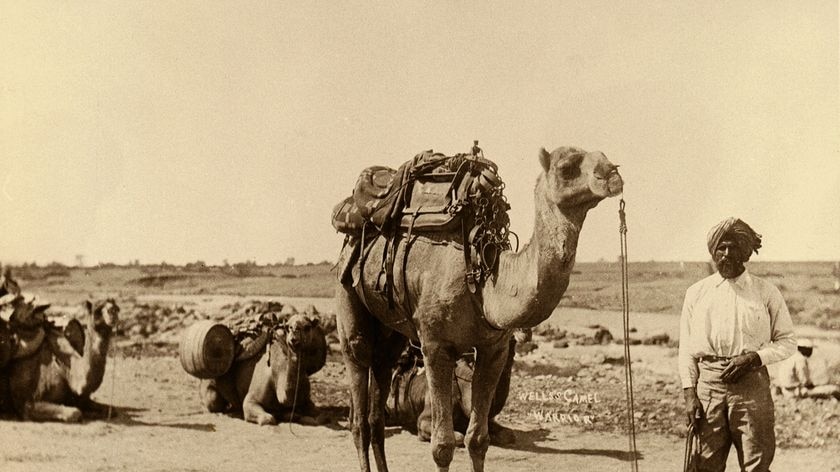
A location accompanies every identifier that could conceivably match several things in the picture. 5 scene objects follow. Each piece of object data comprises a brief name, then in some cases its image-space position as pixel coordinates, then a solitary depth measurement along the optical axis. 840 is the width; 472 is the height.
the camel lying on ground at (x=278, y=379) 10.53
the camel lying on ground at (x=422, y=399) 8.93
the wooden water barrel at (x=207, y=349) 10.89
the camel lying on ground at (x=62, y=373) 10.31
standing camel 4.77
